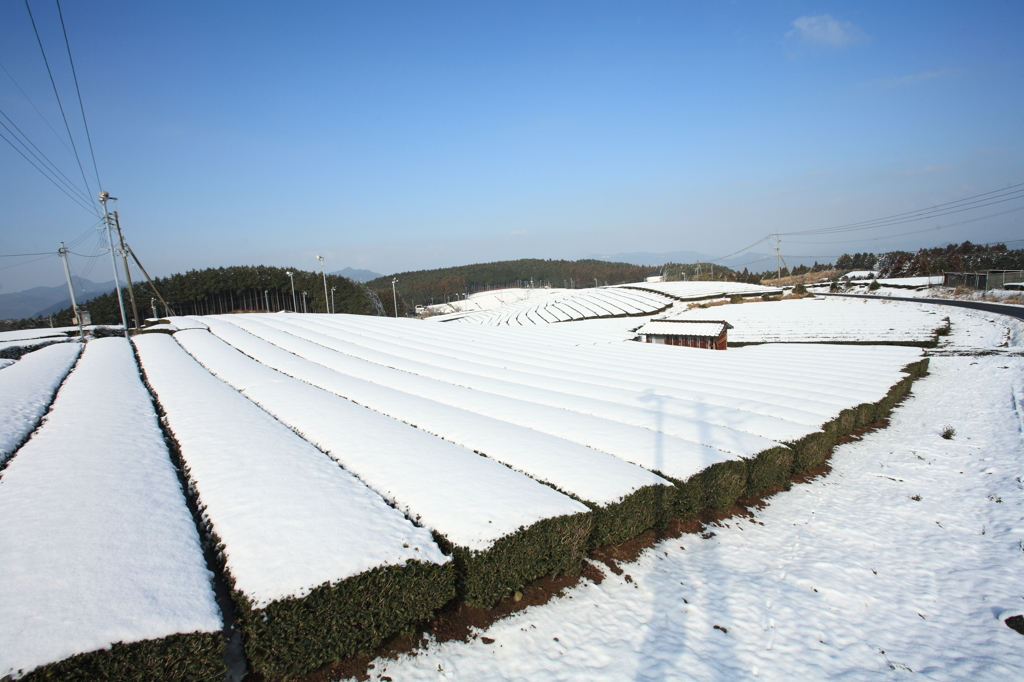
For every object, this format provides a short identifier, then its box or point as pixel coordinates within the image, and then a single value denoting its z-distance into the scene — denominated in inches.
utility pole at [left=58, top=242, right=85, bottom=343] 1043.3
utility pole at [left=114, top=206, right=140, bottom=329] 1006.8
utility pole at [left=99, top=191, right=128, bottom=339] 862.7
